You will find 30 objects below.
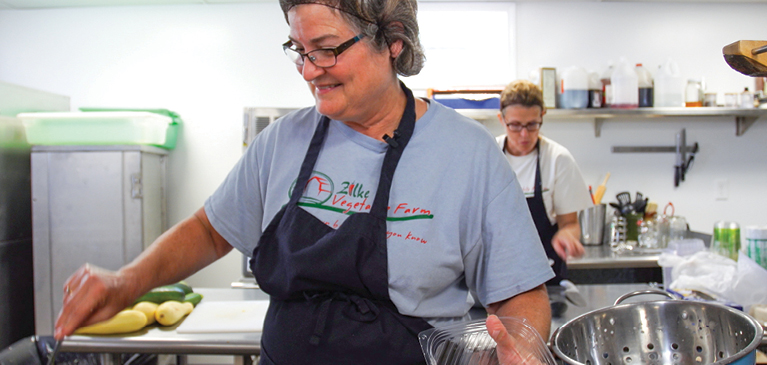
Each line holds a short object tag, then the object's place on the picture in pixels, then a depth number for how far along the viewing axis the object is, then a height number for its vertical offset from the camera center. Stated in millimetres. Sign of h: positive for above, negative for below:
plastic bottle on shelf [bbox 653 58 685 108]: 3338 +575
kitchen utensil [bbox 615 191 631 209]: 3424 -154
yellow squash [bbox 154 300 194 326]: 1684 -461
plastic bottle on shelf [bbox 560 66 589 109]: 3244 +565
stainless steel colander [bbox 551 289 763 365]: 923 -305
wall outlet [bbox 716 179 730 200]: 3588 -99
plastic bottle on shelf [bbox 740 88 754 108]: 3301 +494
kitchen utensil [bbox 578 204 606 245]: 3334 -333
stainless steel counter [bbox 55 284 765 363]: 1555 -515
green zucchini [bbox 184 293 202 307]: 1908 -464
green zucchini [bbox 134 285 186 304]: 1804 -429
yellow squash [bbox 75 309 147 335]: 1582 -468
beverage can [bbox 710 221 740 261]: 2201 -292
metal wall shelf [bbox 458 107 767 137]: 3208 +404
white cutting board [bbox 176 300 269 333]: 1631 -484
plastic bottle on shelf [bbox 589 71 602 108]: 3266 +559
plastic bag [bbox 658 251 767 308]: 1626 -355
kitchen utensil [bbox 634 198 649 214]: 3334 -208
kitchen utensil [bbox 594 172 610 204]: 3404 -129
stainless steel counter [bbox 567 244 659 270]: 2885 -503
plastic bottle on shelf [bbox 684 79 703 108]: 3348 +538
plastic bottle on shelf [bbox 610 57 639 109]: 3266 +553
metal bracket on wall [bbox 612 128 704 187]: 3537 +175
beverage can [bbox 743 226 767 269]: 1884 -268
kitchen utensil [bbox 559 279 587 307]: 1818 -458
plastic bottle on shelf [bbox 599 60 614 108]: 3297 +560
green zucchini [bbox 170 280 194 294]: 1959 -435
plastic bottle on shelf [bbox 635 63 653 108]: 3305 +588
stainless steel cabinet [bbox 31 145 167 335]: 3057 -205
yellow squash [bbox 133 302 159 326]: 1686 -445
